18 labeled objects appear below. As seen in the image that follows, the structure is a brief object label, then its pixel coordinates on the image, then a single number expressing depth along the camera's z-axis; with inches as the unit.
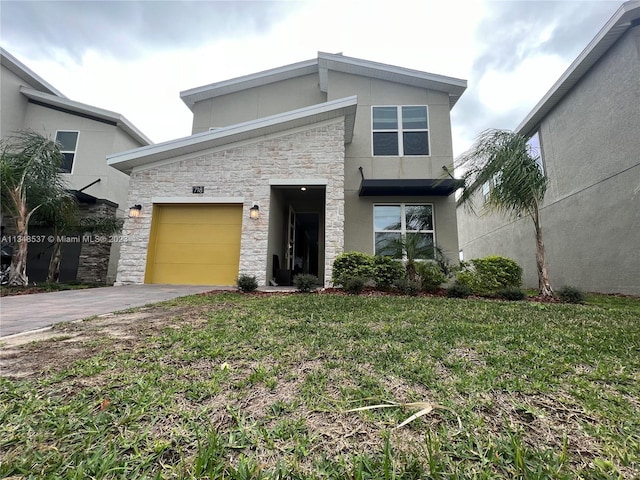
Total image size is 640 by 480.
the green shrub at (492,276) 260.2
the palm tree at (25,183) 289.7
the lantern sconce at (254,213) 307.0
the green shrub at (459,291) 234.2
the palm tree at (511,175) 246.4
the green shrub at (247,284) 247.3
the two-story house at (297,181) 310.8
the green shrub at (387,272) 269.0
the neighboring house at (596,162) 273.9
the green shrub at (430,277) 267.4
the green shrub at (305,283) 244.2
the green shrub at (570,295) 217.8
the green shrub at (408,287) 244.5
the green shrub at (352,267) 266.5
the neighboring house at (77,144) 393.1
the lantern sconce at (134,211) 312.3
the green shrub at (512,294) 224.4
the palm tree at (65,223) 333.4
